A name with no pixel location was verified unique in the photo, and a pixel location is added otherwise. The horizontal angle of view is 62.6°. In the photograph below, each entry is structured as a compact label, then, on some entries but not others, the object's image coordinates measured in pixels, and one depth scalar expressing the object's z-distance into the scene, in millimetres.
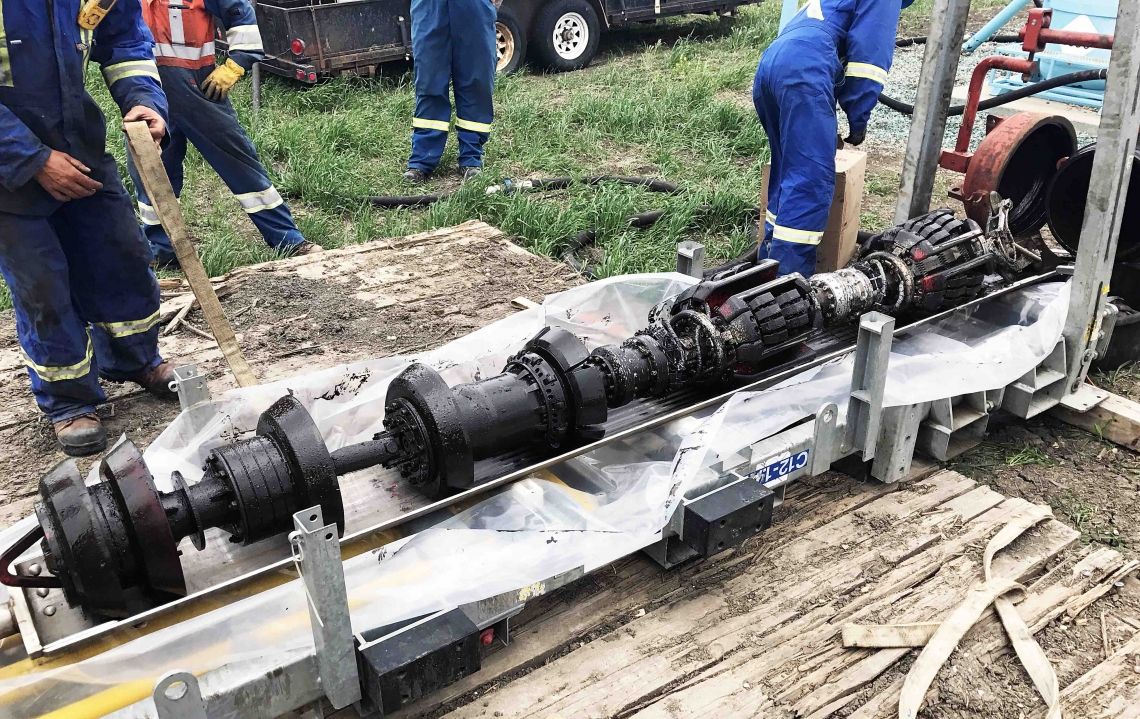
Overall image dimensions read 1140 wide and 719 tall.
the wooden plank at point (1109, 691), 2230
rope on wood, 2211
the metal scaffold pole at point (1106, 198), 2826
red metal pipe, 4664
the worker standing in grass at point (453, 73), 6500
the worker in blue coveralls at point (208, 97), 4859
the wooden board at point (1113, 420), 3369
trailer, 8031
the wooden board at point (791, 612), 2160
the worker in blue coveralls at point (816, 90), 4301
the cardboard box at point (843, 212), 4750
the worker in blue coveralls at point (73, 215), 3082
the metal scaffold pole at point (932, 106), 3502
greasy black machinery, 1973
